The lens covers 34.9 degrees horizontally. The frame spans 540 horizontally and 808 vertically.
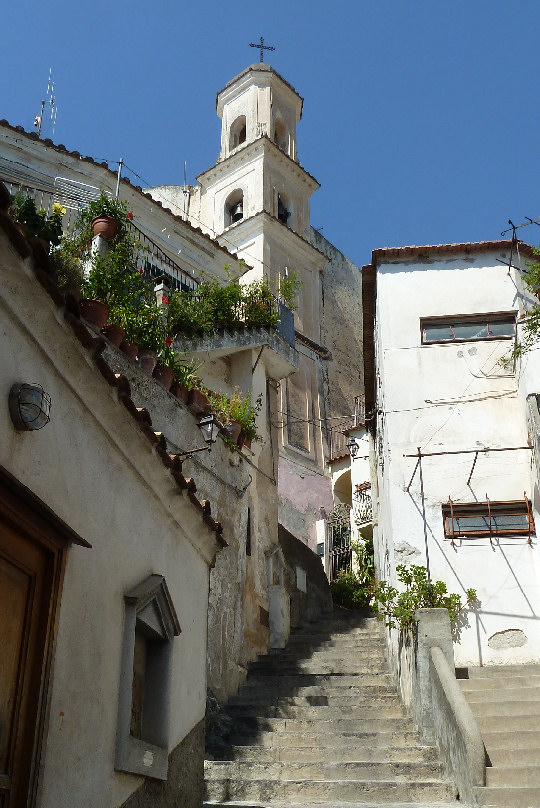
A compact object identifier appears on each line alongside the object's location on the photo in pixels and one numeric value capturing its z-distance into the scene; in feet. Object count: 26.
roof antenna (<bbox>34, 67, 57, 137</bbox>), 73.00
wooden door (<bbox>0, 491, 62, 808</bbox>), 13.98
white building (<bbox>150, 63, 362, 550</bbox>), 90.74
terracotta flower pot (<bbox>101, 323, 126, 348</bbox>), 35.12
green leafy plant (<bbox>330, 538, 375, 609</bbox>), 66.59
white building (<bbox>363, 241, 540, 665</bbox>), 42.75
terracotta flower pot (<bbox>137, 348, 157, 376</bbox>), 38.71
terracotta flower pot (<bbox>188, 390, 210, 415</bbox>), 42.83
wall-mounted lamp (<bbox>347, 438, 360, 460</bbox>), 88.38
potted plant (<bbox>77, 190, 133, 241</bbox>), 46.42
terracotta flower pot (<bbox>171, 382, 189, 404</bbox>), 41.73
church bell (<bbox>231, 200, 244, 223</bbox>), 99.76
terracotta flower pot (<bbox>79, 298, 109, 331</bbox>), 32.07
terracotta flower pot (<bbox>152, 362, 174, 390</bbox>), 39.90
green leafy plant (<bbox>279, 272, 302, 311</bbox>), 61.98
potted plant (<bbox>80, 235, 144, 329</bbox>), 41.16
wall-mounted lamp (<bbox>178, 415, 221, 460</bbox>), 38.50
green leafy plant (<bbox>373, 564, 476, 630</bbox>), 41.09
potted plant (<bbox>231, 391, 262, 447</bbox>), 49.55
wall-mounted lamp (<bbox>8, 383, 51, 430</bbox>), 14.48
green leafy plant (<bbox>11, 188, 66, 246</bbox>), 36.45
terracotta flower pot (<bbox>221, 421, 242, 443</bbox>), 47.85
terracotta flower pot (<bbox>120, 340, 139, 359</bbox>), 37.14
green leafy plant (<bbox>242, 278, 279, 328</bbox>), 57.52
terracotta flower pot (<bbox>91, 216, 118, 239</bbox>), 46.26
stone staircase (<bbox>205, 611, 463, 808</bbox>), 30.60
